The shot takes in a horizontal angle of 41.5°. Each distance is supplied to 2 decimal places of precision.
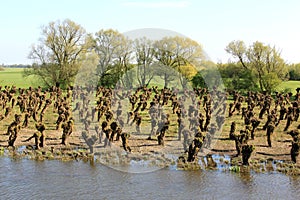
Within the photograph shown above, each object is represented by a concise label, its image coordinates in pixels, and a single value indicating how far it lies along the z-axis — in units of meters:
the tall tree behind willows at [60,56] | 64.25
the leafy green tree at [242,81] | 62.55
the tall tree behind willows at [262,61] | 66.50
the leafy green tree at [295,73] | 85.44
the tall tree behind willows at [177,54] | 48.78
